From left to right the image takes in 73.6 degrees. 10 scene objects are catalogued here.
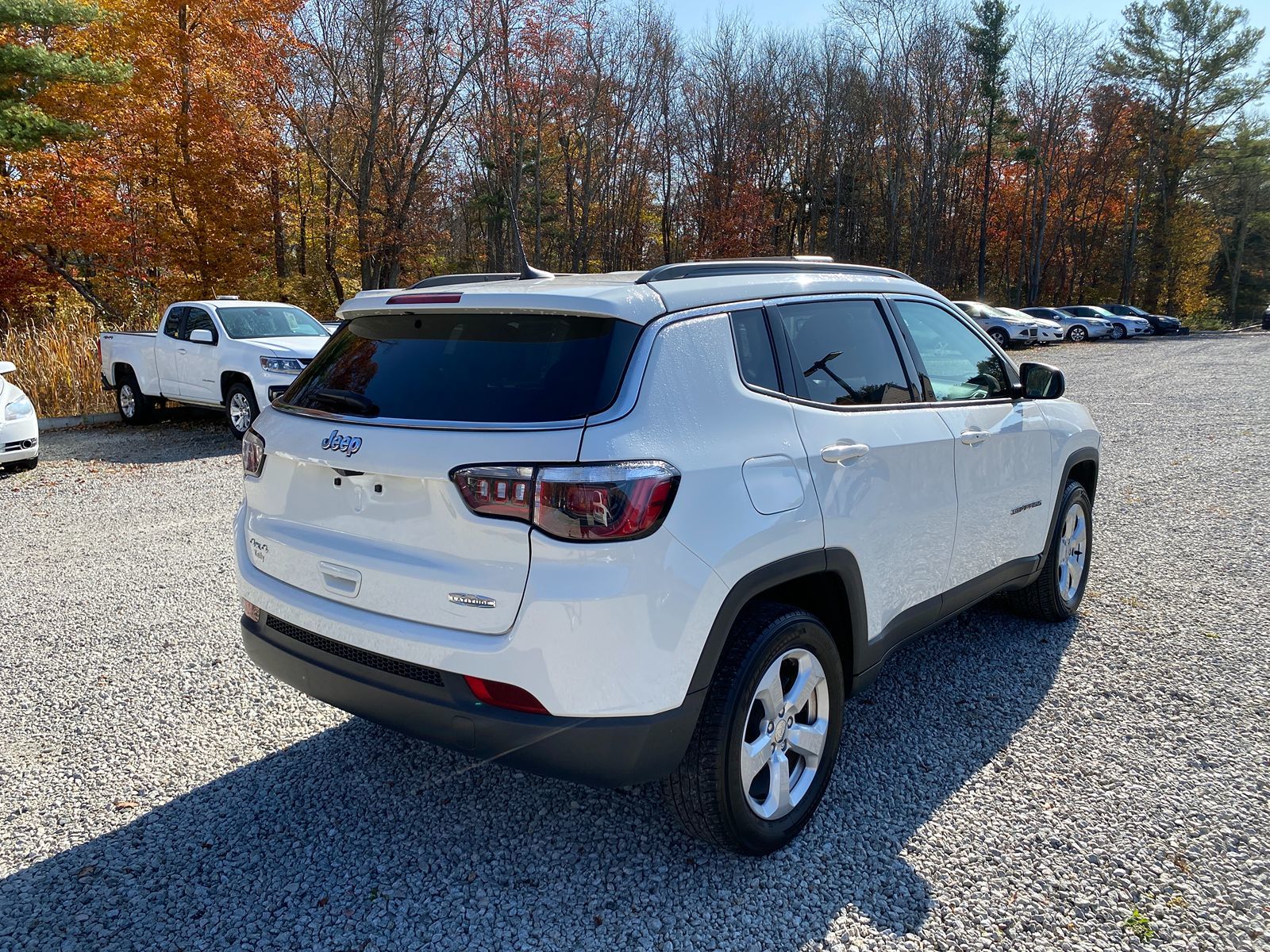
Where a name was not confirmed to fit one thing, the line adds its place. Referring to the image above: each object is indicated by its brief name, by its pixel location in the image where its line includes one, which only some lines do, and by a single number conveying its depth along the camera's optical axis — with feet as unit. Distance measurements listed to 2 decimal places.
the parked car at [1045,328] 110.22
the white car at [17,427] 29.81
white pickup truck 36.60
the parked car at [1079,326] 121.29
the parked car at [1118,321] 125.90
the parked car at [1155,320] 136.49
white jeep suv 7.42
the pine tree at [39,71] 55.26
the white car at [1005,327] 103.04
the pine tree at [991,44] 136.36
